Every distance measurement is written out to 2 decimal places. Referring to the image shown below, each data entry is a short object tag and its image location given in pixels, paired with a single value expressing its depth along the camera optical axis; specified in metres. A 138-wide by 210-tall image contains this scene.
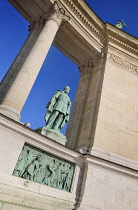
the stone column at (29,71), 7.57
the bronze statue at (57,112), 9.09
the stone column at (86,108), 10.39
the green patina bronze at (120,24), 16.96
